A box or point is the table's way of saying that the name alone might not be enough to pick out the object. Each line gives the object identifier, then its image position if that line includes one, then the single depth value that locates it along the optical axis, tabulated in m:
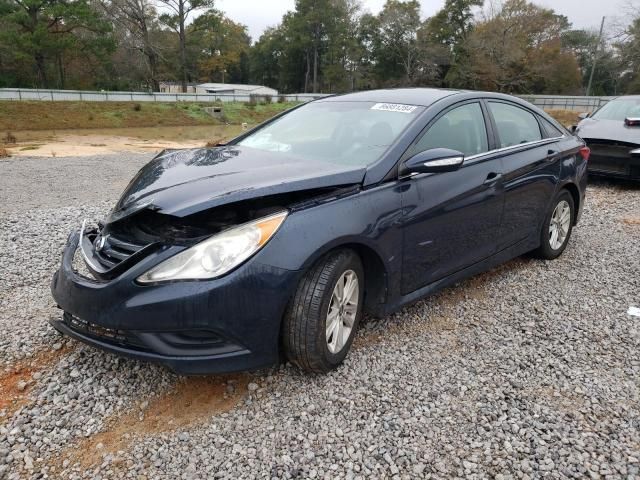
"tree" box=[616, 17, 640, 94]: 43.62
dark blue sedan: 2.26
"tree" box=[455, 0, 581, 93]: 46.62
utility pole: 42.72
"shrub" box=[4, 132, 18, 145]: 17.12
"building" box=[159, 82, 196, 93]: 50.99
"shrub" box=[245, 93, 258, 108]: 34.53
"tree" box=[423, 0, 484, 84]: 52.47
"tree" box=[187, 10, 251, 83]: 40.34
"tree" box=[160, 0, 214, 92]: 38.76
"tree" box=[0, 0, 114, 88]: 30.70
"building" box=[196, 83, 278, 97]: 49.83
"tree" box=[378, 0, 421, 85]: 53.06
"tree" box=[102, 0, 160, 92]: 39.34
